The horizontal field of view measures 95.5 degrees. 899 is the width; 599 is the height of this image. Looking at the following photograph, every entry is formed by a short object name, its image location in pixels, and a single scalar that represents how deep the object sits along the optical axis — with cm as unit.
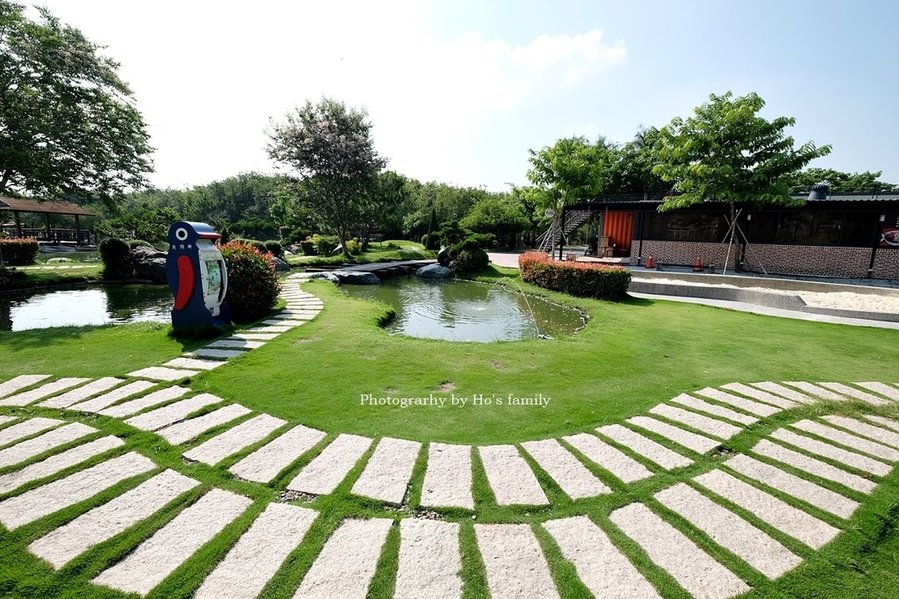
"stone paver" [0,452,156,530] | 215
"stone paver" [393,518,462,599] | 175
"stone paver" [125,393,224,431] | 318
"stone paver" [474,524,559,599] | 176
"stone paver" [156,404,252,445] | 301
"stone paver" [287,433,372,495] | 246
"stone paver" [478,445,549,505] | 239
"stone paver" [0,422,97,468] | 266
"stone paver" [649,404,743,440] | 326
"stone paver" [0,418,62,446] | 292
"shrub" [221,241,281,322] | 715
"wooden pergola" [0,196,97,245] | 2333
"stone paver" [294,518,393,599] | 173
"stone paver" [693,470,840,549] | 213
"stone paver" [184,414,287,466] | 276
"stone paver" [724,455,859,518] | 236
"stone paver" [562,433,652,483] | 266
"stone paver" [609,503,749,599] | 179
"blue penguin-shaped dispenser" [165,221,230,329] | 581
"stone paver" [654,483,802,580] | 194
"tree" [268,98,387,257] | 1773
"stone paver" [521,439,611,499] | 248
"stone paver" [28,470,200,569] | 192
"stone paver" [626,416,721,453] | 305
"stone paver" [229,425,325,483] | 257
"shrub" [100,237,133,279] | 1302
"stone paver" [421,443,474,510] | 235
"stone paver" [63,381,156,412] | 343
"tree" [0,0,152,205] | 1168
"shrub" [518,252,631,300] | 1085
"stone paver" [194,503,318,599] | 173
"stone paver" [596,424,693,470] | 282
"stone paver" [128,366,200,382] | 422
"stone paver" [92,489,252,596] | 176
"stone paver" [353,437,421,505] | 240
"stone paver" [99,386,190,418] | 336
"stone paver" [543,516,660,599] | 176
